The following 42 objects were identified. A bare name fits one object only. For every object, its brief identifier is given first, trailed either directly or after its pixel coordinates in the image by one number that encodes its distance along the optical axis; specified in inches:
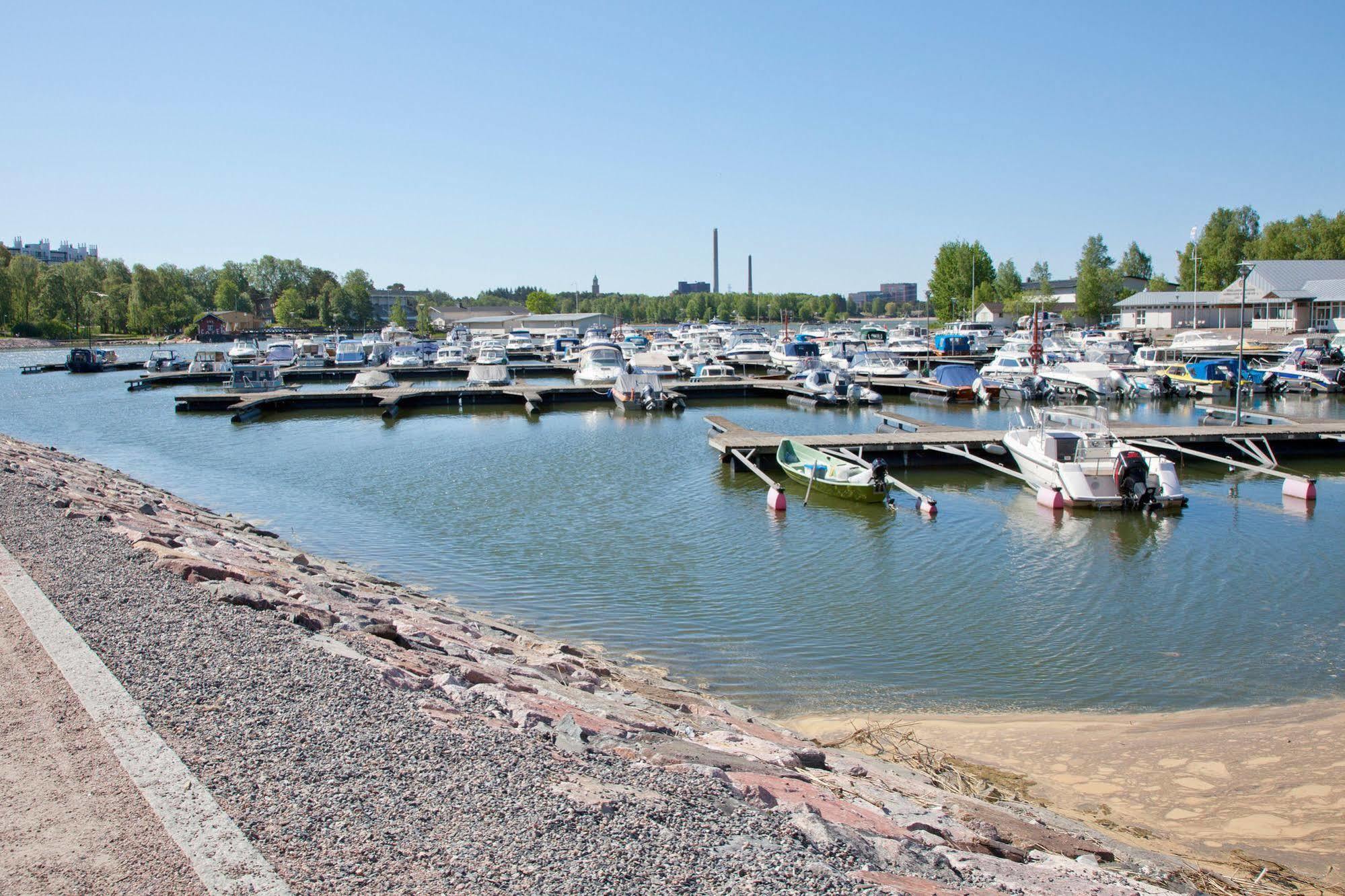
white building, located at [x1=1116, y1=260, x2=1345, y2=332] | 3250.5
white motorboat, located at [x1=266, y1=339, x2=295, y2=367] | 2751.0
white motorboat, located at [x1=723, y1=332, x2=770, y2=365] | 2669.8
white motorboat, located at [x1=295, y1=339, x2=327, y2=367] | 2829.7
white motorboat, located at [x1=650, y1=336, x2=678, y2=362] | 2831.7
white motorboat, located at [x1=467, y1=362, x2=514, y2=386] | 2182.6
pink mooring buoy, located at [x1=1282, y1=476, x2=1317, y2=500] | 955.3
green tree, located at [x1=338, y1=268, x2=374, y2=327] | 7347.4
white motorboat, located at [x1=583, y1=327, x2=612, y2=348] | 3085.6
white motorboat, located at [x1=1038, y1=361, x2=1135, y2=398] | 1860.2
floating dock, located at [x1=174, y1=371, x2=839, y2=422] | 1919.3
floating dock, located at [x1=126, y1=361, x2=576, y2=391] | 2556.6
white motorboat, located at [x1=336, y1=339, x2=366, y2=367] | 2731.3
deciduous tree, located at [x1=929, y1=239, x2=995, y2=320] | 4975.4
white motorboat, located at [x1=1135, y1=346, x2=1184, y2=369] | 2127.2
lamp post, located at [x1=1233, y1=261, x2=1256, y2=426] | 1279.4
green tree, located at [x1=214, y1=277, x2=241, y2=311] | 7347.4
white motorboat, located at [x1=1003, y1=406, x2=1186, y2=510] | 916.0
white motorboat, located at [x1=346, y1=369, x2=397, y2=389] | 2114.9
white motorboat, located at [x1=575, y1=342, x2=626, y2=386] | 2057.1
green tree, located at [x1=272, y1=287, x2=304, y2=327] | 7234.3
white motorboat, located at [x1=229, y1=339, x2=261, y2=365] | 2874.0
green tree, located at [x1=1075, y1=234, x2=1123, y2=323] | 4574.3
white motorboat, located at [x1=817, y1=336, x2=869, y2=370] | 2239.5
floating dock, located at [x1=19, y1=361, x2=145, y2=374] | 3265.3
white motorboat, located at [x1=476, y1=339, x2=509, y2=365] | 2345.0
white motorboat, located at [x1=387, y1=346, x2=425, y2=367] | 2746.1
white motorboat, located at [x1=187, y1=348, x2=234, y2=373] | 2632.9
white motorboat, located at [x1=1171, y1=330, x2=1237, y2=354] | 2244.1
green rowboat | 956.6
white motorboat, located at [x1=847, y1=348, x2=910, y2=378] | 2106.3
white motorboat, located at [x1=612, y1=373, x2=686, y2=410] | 1818.4
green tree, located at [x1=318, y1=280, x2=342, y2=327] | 7293.3
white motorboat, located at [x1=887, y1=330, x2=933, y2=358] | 2802.7
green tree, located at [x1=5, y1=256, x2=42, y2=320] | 5482.3
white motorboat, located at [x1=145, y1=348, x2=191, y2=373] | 2832.2
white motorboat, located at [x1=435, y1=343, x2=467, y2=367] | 2662.4
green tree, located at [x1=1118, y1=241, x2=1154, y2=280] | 5531.5
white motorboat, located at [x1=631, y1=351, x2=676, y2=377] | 2338.8
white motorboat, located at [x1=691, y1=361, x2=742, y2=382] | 2160.4
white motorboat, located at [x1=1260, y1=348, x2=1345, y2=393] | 1900.8
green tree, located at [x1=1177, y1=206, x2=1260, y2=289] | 4522.6
